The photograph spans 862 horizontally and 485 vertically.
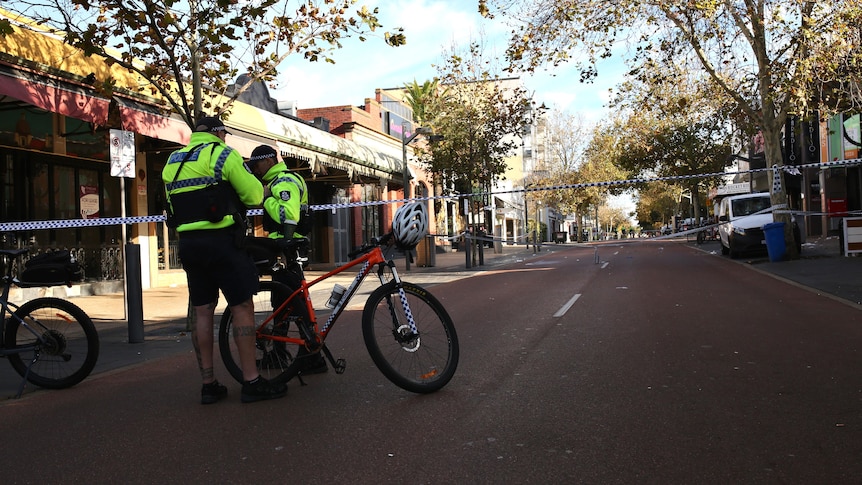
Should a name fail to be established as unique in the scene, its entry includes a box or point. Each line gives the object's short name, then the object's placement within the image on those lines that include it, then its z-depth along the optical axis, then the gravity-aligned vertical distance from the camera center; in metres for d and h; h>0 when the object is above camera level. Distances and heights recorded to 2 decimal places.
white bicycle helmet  4.68 +0.13
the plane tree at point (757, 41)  14.48 +4.41
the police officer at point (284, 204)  4.87 +0.32
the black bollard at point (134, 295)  7.95 -0.46
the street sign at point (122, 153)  8.52 +1.26
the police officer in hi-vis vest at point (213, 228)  4.48 +0.16
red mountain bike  4.70 -0.57
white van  20.05 +0.00
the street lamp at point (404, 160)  22.45 +2.77
